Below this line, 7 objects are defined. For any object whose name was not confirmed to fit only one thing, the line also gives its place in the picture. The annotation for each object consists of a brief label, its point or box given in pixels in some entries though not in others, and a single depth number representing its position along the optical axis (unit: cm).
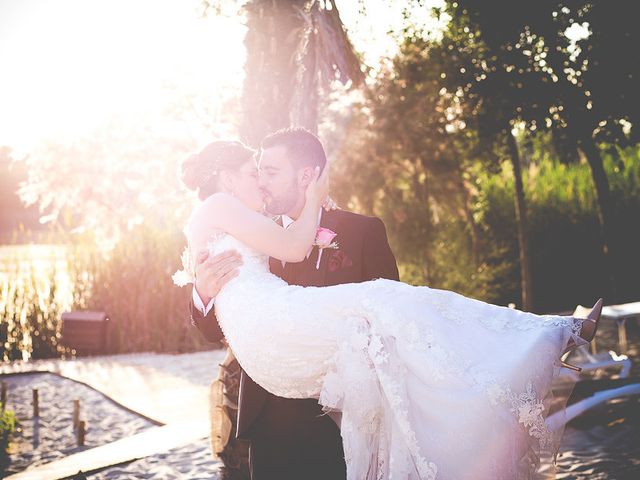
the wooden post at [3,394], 911
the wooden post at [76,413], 846
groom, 349
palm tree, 690
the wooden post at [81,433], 790
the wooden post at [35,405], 927
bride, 271
